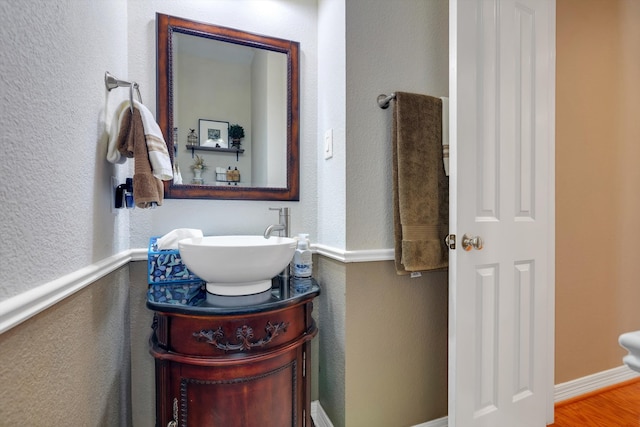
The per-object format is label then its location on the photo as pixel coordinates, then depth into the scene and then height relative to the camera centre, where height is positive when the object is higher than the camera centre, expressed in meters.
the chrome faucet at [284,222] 1.31 -0.05
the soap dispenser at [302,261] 1.27 -0.22
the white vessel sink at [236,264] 0.93 -0.17
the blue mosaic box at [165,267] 1.17 -0.22
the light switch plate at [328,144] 1.35 +0.32
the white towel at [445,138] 1.26 +0.32
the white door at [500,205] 1.11 +0.03
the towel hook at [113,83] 0.96 +0.44
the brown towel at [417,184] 1.21 +0.12
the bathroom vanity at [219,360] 0.91 -0.47
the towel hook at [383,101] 1.25 +0.48
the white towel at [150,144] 0.96 +0.23
